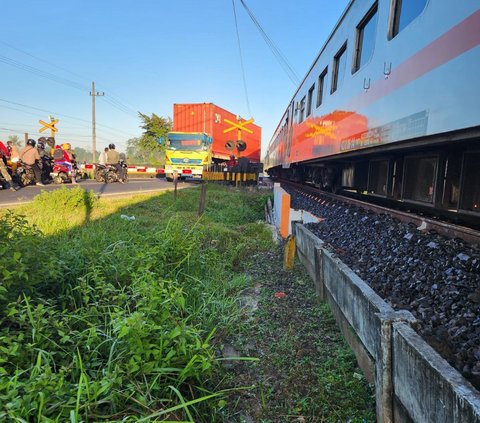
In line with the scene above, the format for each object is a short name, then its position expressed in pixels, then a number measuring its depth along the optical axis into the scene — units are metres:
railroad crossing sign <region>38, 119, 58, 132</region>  19.19
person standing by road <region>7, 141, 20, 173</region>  12.37
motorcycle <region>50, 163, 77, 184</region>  14.49
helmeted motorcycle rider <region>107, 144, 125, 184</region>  15.85
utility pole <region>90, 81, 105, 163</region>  32.67
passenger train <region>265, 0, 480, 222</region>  2.59
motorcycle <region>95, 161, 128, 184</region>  16.33
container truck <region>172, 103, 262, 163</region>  23.55
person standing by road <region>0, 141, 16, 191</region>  11.12
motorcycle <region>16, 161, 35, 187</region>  12.44
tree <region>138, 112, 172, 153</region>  44.38
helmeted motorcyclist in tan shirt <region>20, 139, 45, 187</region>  12.24
